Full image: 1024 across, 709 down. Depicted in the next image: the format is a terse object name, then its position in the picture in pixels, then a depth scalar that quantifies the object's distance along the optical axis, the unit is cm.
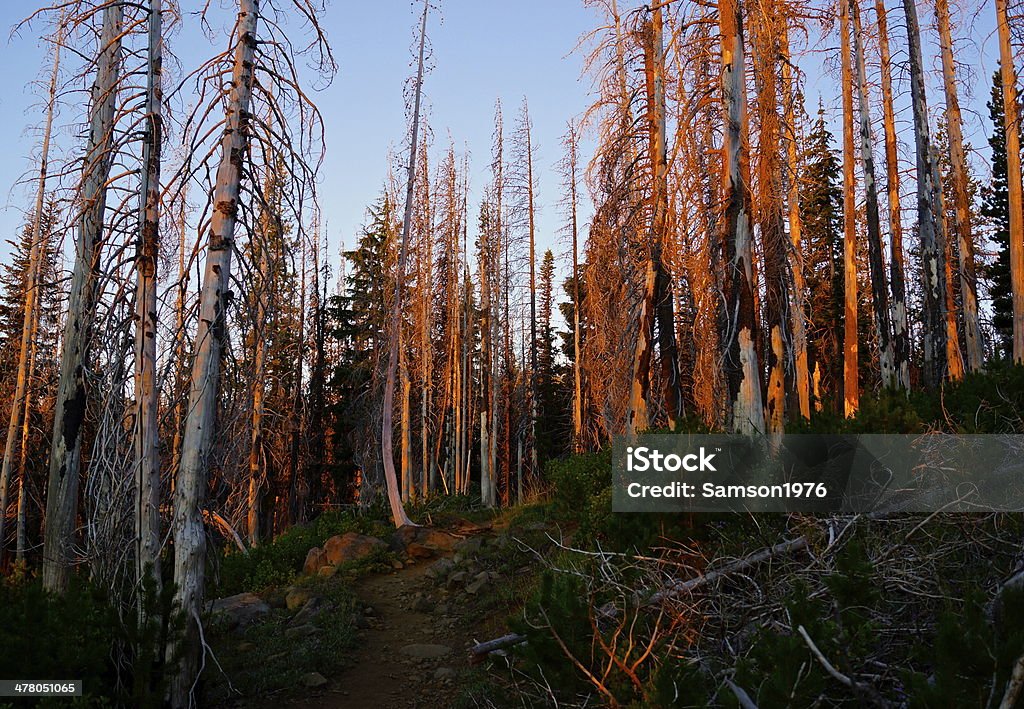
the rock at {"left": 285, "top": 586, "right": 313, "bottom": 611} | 938
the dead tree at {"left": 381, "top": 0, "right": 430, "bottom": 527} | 1371
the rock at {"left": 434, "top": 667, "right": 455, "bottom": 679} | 667
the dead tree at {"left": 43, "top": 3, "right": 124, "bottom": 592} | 623
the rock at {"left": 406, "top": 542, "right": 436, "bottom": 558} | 1191
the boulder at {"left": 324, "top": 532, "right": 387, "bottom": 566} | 1159
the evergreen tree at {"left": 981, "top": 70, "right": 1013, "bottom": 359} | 2417
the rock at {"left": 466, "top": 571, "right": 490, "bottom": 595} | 918
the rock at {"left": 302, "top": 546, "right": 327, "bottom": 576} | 1168
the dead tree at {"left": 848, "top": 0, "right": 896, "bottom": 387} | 1325
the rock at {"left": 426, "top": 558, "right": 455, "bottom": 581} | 1027
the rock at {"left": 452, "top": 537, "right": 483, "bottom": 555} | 1114
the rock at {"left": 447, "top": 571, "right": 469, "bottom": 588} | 973
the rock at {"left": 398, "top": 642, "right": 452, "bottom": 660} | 745
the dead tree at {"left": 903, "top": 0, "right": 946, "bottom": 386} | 1293
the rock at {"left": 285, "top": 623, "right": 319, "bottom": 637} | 789
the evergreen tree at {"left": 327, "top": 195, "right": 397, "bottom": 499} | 1977
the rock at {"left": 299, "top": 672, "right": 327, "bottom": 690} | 640
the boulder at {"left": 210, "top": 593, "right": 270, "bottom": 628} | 862
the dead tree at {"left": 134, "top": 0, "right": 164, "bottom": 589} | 493
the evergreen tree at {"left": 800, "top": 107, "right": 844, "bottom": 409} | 2294
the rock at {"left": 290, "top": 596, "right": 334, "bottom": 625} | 854
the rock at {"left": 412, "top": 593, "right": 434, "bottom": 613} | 929
